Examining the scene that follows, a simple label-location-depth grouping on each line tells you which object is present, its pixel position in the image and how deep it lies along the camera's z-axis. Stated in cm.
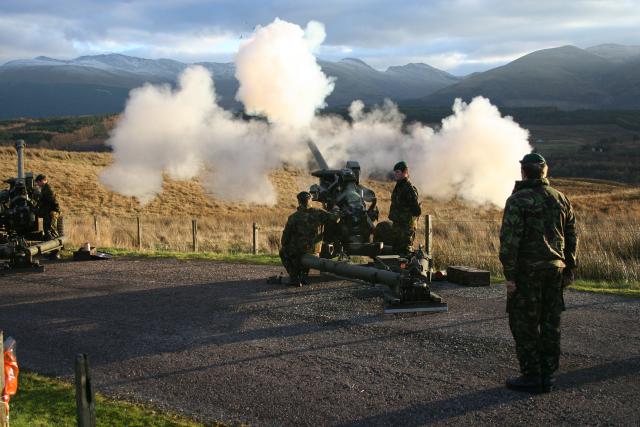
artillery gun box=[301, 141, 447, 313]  1051
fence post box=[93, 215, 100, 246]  2254
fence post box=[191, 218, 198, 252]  2080
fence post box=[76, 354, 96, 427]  462
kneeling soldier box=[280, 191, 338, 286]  1308
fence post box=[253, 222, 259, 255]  1966
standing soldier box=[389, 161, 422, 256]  1292
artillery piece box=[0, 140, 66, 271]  1694
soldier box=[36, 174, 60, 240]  1800
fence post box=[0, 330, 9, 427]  524
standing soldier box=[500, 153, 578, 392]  702
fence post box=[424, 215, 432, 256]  1603
